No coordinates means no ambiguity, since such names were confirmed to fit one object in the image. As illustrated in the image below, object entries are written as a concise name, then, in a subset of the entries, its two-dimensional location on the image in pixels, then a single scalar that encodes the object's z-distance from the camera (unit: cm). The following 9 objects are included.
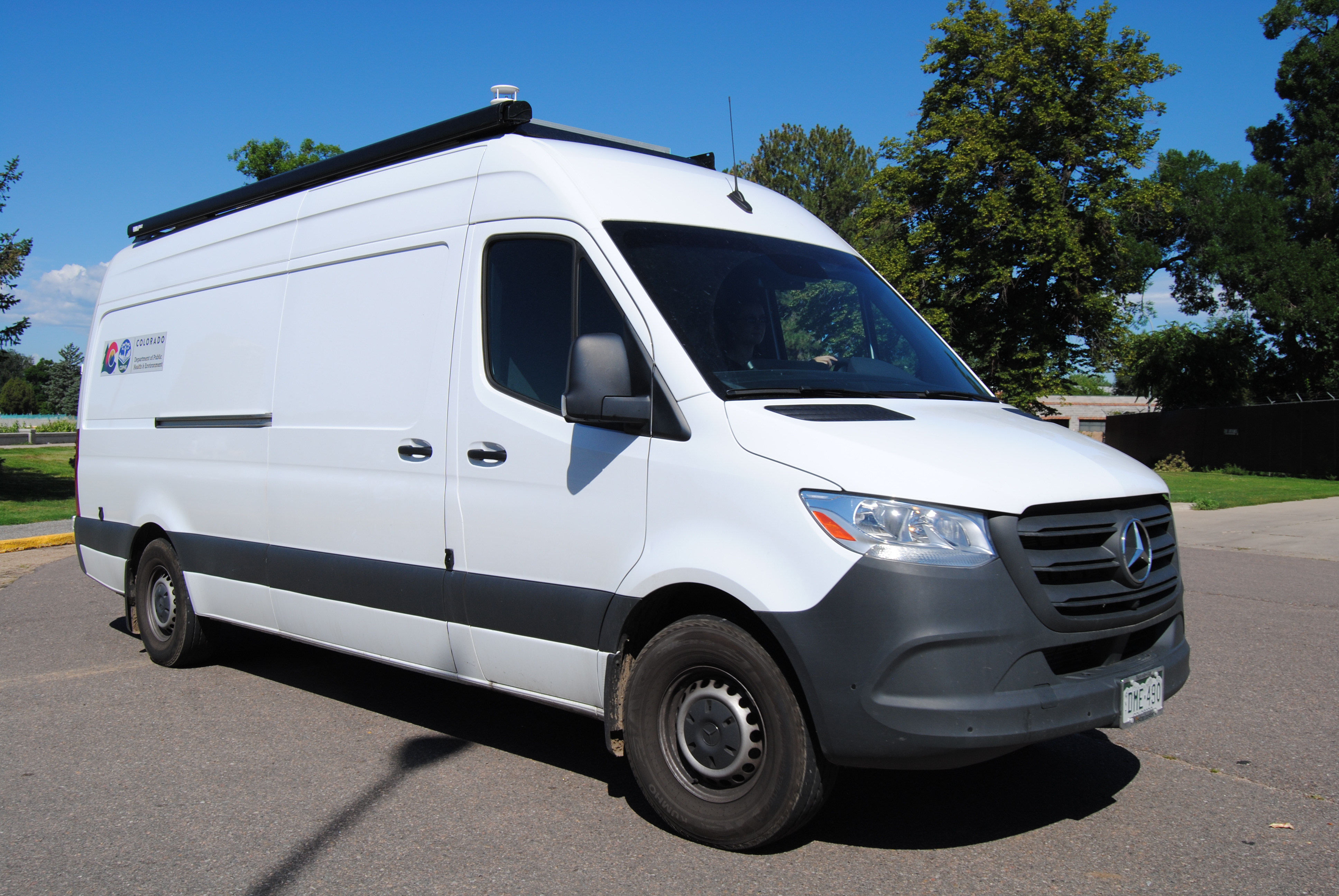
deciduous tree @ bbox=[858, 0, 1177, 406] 3309
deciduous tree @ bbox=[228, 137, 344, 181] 4038
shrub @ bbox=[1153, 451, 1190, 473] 3562
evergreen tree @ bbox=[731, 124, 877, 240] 6122
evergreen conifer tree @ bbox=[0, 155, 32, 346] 2312
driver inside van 410
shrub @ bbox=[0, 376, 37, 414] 11306
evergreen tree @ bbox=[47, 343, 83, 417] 11212
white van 340
